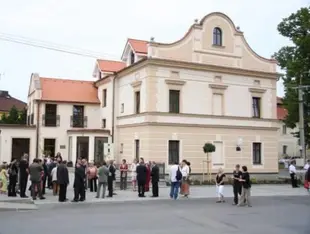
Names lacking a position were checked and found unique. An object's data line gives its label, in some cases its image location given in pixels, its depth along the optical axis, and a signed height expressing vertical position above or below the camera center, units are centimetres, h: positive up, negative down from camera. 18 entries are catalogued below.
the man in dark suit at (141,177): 2100 -116
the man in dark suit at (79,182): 1869 -128
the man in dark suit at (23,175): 1931 -103
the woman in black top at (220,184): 1964 -137
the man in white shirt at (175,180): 2066 -126
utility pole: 3116 +182
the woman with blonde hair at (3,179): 2020 -130
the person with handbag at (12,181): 1944 -131
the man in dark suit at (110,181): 2092 -137
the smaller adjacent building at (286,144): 7161 +160
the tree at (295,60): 3734 +806
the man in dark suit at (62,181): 1876 -124
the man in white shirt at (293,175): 2895 -138
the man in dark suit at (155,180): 2122 -132
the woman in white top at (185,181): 2145 -137
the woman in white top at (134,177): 2489 -139
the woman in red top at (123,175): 2358 -125
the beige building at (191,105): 3250 +379
